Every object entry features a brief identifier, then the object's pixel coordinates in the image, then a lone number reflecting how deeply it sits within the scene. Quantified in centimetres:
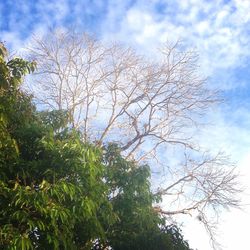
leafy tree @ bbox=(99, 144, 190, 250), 892
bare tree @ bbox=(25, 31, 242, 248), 1430
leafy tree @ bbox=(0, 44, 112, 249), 582
